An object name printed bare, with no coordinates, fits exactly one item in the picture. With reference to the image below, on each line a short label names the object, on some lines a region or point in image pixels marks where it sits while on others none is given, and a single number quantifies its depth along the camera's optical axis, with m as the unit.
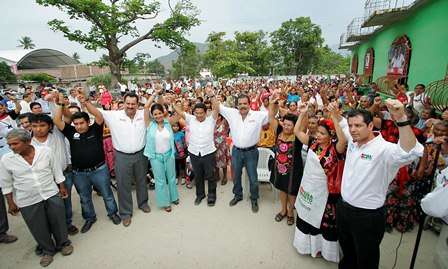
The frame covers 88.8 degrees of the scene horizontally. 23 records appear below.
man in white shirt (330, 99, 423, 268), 1.83
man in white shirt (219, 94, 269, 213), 3.47
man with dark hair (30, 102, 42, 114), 4.17
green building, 5.78
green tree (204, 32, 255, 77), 17.20
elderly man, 2.47
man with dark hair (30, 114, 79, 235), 2.79
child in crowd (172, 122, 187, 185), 4.57
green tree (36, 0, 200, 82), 16.31
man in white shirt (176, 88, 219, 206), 3.68
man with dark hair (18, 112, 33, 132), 3.42
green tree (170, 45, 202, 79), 41.06
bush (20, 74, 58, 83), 29.27
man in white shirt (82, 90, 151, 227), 3.29
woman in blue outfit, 3.51
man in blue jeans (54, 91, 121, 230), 3.05
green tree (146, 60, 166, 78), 53.28
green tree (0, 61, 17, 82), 26.14
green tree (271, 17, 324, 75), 31.59
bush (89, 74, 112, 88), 24.22
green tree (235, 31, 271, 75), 29.31
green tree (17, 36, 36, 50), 55.06
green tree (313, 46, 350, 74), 34.41
